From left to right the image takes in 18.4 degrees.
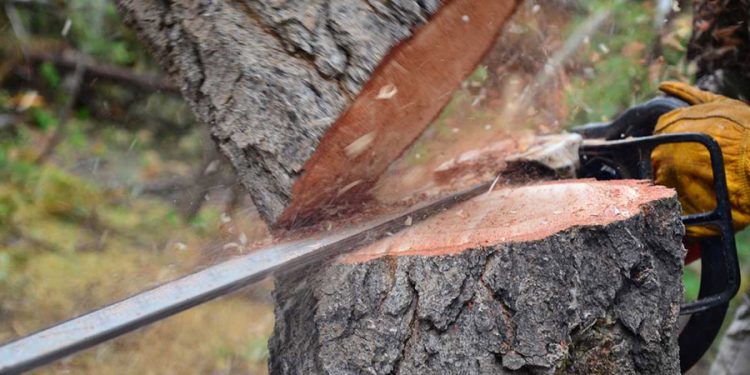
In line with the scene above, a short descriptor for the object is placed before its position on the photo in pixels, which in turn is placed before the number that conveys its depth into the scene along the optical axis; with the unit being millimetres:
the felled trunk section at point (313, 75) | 1778
